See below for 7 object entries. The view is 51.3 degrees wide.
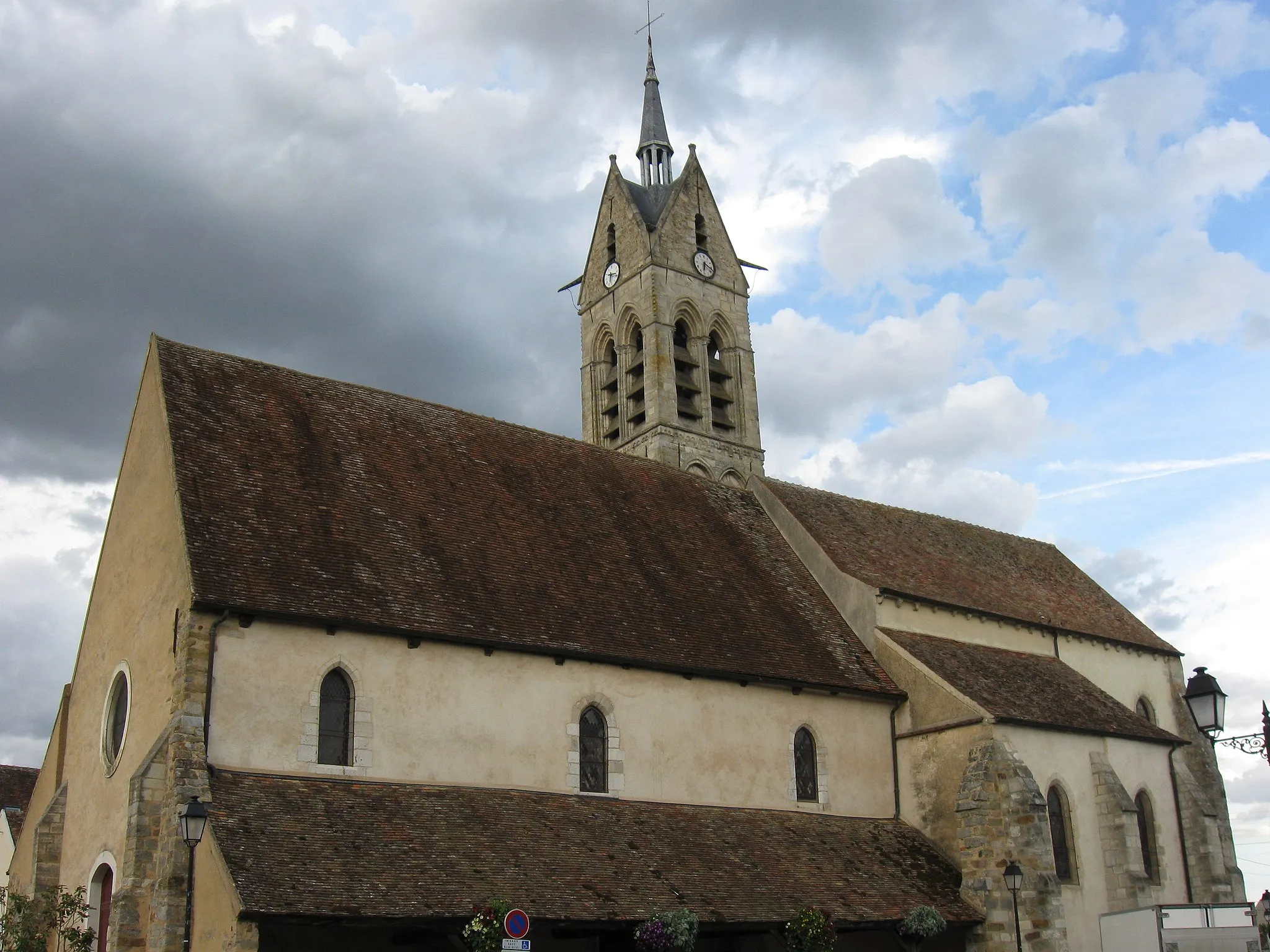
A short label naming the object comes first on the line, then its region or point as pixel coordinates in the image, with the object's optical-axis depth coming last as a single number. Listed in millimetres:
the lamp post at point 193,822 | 14250
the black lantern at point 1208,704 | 14102
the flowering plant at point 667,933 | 16609
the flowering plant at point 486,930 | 15086
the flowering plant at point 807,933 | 18031
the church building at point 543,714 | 16359
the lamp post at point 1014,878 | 19828
